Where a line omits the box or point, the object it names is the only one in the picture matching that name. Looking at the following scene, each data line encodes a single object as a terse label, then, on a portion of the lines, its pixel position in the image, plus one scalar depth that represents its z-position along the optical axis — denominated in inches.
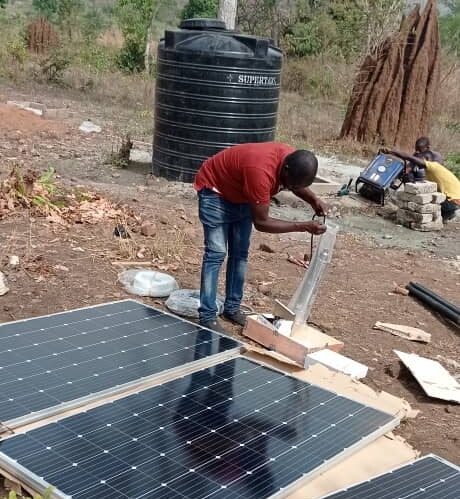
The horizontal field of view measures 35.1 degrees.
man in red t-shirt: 180.5
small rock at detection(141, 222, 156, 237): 278.8
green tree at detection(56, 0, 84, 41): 1008.9
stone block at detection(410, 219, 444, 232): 379.9
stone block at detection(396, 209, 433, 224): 378.0
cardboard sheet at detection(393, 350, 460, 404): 187.5
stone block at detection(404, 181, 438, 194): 378.6
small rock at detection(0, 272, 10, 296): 215.9
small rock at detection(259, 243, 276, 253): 295.0
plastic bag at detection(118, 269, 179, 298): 227.1
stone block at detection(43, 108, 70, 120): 563.2
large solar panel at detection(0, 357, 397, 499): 122.7
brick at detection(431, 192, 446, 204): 381.1
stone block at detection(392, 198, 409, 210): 385.4
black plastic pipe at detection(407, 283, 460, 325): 240.2
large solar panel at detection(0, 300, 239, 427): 148.6
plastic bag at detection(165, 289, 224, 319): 215.8
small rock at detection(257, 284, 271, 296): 248.4
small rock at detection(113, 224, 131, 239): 274.2
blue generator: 407.8
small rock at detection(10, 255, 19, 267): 237.1
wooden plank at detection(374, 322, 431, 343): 225.9
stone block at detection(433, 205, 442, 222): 383.8
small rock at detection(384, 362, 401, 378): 201.0
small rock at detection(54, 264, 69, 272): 239.6
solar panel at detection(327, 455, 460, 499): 128.3
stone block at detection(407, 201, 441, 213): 377.1
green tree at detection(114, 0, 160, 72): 868.6
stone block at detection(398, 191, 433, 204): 375.9
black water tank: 374.6
